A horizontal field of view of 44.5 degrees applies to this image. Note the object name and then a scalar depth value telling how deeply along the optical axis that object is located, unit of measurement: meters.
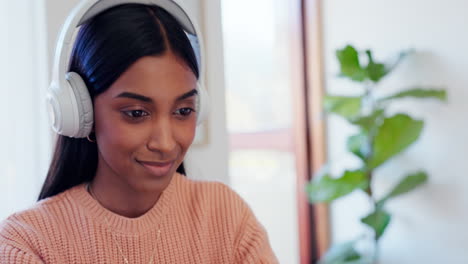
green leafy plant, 2.77
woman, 0.89
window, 3.34
